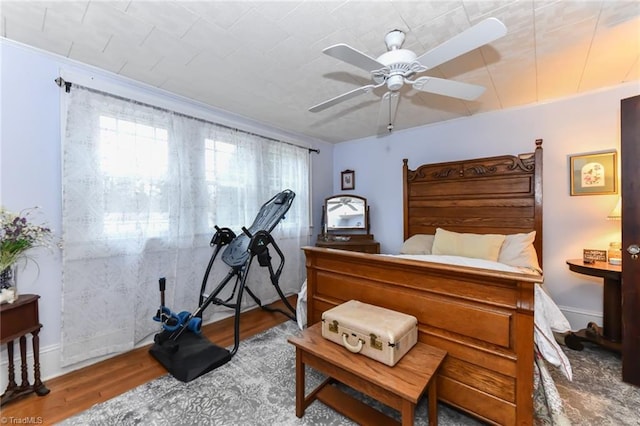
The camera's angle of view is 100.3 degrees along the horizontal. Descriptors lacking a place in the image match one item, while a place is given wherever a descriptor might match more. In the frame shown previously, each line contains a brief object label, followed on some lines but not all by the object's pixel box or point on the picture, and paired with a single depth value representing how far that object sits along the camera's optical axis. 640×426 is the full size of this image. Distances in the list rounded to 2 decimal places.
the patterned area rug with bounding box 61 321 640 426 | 1.65
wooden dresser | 3.82
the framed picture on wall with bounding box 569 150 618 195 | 2.60
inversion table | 2.21
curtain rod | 2.09
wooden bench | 1.28
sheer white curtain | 2.16
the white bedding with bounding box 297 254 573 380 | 1.50
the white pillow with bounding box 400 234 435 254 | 3.26
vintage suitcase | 1.43
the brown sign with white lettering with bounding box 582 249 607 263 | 2.47
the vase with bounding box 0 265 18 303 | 1.75
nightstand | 2.27
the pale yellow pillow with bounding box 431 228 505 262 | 2.75
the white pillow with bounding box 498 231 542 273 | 2.55
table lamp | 2.33
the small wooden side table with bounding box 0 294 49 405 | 1.72
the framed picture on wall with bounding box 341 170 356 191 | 4.55
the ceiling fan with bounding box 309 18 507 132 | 1.31
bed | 1.38
